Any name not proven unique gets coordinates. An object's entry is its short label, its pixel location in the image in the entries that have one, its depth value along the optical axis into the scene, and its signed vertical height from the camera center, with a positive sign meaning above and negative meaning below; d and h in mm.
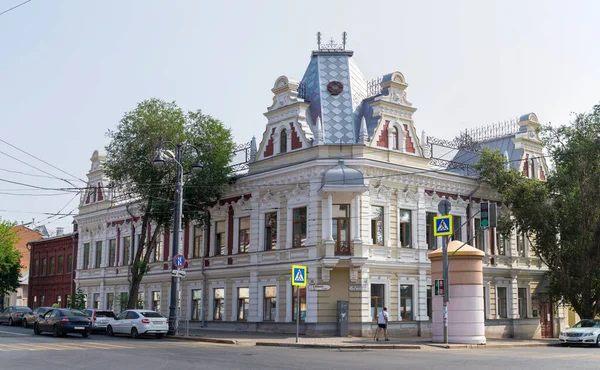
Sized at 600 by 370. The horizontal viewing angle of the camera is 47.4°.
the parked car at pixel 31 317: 40316 -1581
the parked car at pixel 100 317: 37031 -1411
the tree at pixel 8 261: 61531 +2662
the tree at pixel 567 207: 35688 +4702
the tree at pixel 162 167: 37312 +7224
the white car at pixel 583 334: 30625 -1712
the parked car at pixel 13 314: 44375 -1579
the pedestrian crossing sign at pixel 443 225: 28375 +2857
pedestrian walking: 30620 -1246
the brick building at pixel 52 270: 57188 +1777
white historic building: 33500 +3601
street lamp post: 31594 +2925
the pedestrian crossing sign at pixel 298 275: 27703 +725
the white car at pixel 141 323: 31438 -1481
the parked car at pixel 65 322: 31188 -1453
